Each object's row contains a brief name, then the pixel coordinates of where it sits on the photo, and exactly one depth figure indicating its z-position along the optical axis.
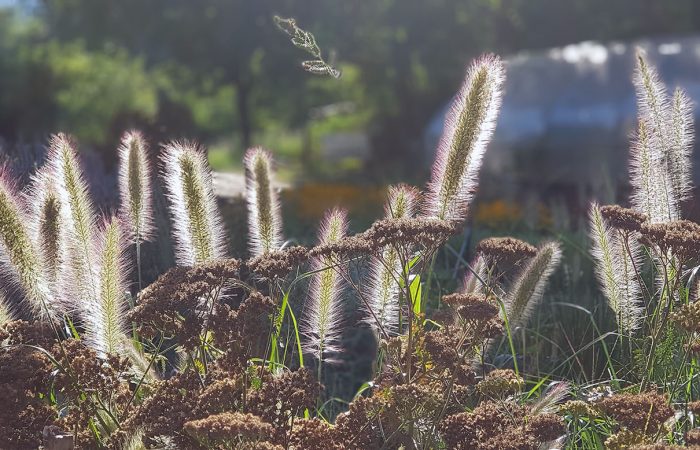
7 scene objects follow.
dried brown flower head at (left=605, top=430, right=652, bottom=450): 3.13
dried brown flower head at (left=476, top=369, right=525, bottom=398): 3.54
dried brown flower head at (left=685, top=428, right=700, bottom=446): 2.87
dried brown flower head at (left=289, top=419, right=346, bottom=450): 3.40
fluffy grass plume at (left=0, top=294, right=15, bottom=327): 3.77
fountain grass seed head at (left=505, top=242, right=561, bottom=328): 4.12
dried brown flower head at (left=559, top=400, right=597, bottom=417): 3.38
